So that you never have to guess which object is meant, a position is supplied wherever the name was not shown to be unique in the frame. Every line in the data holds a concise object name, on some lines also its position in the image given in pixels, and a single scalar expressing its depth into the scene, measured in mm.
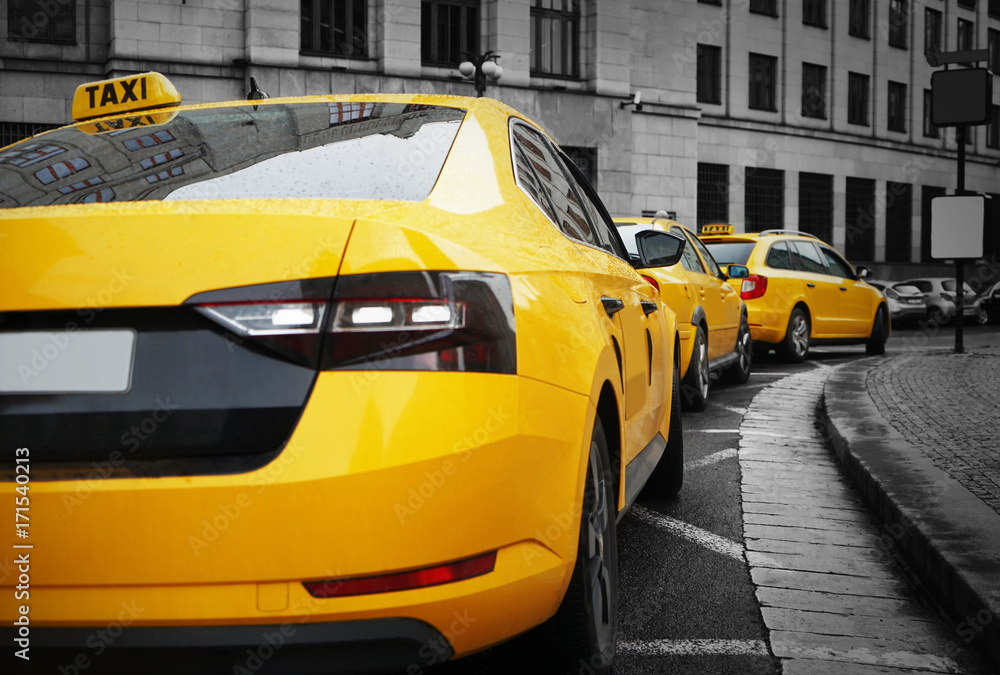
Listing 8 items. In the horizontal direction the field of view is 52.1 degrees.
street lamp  20406
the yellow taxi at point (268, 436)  1842
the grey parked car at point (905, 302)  27516
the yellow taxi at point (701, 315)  8398
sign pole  14172
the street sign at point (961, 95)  13945
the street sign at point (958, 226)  13789
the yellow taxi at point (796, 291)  13148
